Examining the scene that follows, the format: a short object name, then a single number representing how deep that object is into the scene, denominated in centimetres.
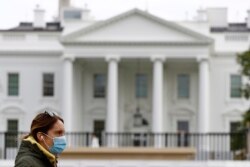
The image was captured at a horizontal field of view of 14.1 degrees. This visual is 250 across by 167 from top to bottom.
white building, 6600
